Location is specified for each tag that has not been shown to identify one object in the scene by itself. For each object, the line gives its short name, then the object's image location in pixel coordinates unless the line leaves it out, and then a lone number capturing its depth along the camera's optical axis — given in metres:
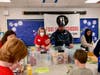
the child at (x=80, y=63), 1.29
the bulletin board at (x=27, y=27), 4.49
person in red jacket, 2.18
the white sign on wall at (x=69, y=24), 4.45
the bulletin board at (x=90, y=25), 4.69
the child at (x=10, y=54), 0.71
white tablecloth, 1.50
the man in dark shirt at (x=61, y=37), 2.54
